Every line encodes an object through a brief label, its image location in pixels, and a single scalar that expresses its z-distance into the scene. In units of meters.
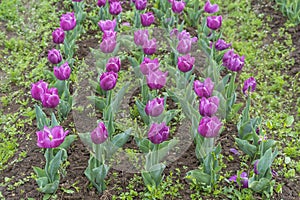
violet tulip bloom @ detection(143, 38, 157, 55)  4.50
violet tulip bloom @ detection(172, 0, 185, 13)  5.24
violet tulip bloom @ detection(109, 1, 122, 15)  5.13
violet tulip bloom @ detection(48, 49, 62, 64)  4.36
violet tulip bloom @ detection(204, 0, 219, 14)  5.23
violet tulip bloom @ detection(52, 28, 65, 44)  4.58
